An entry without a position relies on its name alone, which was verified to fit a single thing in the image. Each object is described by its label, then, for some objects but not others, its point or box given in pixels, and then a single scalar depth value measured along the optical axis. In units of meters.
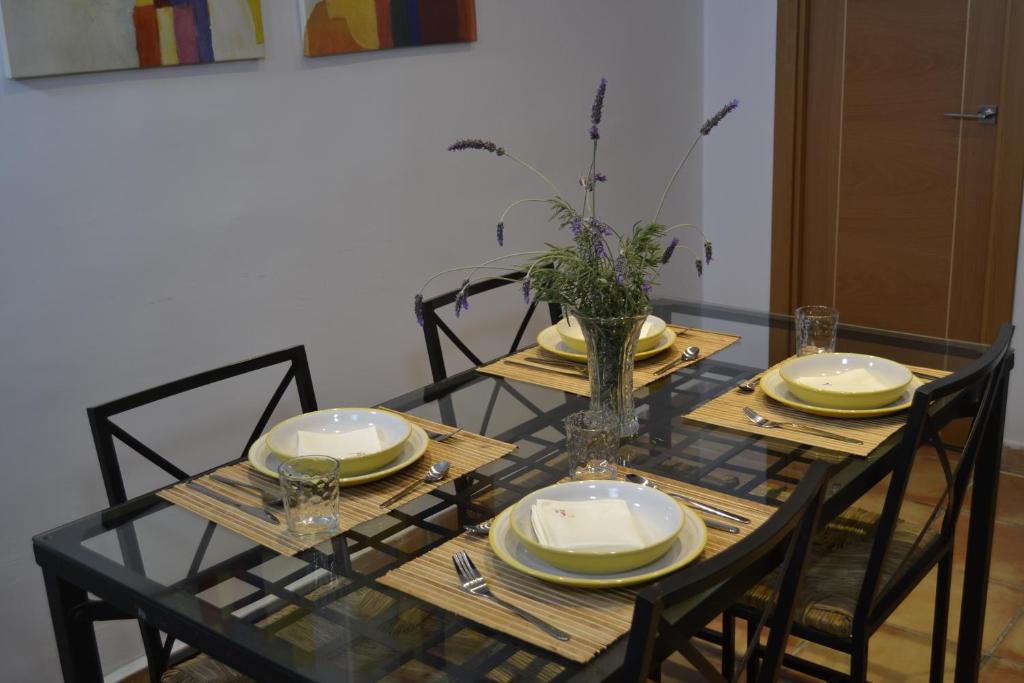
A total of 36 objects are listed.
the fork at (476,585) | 1.29
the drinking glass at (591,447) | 1.68
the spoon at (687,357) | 2.18
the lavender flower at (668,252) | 1.69
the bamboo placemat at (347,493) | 1.54
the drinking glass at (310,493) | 1.52
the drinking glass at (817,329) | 2.15
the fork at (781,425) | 1.83
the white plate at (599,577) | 1.36
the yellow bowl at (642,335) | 2.23
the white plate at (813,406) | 1.89
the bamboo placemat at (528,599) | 1.27
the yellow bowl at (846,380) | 1.89
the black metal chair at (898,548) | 1.76
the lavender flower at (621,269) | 1.69
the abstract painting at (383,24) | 2.66
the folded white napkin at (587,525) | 1.44
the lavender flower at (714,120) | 1.75
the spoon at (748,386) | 2.06
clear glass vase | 1.80
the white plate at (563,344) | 2.23
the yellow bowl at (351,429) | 1.69
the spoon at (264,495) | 1.65
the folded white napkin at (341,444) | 1.77
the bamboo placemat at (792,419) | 1.80
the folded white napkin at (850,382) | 1.99
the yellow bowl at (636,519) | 1.36
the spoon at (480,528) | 1.53
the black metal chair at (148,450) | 1.61
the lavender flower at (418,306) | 1.82
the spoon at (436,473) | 1.69
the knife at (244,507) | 1.59
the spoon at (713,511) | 1.55
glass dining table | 1.28
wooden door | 3.41
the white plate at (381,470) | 1.69
